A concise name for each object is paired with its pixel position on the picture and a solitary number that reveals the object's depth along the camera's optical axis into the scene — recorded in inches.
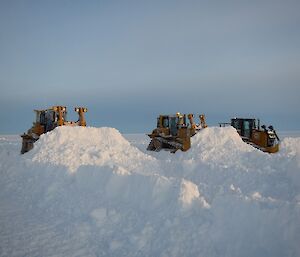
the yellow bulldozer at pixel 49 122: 827.2
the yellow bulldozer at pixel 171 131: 848.3
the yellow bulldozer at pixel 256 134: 790.0
